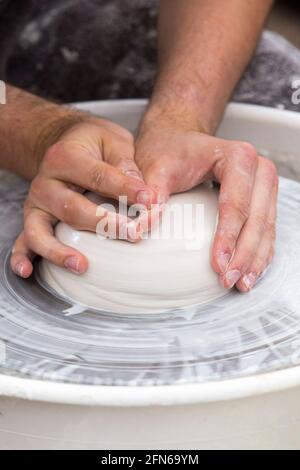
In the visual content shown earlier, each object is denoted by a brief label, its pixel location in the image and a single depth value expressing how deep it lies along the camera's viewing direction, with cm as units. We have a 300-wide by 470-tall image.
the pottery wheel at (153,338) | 66
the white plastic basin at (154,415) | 63
